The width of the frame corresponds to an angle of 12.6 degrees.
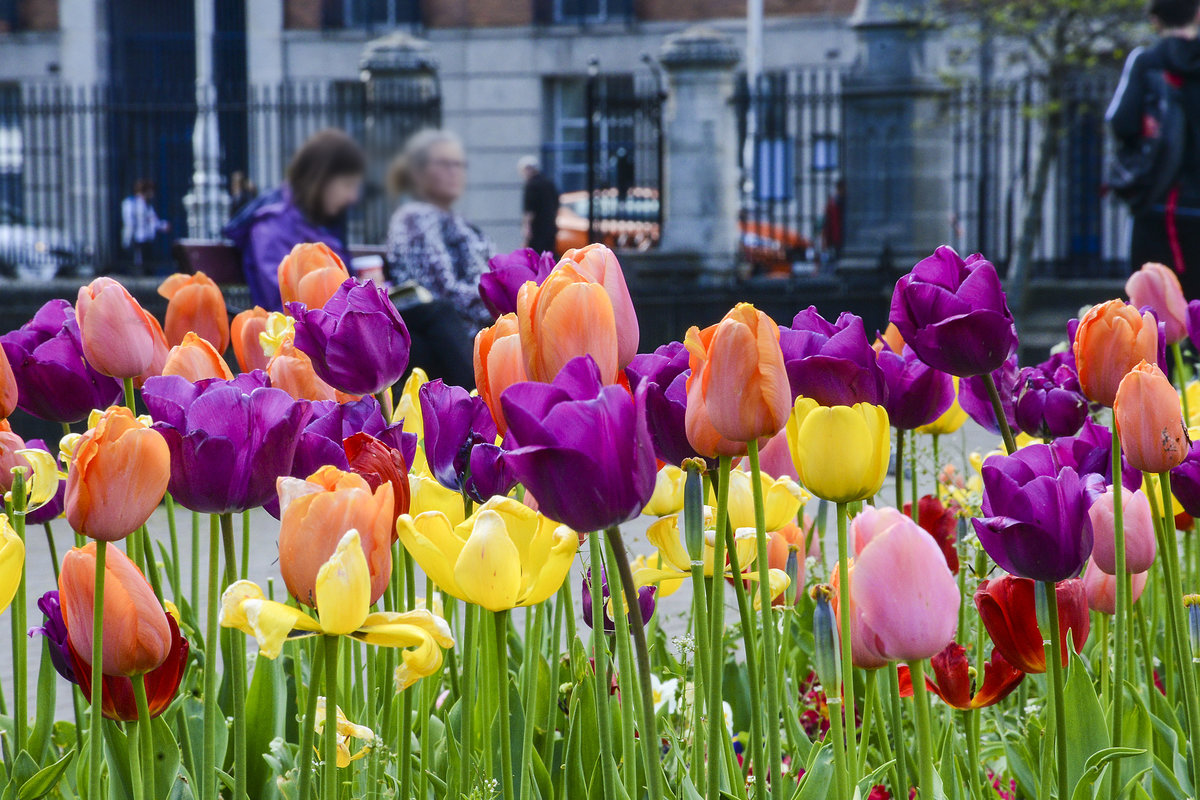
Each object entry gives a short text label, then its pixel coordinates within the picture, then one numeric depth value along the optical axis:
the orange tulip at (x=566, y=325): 2.45
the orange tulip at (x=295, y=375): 2.74
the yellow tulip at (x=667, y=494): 2.69
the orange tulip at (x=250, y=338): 2.95
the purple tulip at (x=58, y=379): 2.76
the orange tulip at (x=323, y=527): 2.39
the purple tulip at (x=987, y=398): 2.90
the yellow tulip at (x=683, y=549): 2.62
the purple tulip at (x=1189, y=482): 2.70
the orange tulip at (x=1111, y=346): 2.69
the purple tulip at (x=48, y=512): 2.83
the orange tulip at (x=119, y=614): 2.47
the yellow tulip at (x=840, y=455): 2.51
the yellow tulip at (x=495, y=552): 2.42
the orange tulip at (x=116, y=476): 2.45
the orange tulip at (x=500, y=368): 2.51
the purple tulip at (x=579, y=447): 2.36
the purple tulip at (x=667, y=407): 2.53
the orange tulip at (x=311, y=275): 2.86
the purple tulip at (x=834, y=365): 2.57
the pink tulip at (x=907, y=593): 2.43
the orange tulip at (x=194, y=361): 2.69
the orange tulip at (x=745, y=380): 2.45
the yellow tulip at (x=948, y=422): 2.99
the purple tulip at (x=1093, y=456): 2.70
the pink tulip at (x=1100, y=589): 2.74
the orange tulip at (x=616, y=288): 2.53
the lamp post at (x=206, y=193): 18.86
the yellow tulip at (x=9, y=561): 2.46
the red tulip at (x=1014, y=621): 2.57
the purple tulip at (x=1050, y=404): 2.86
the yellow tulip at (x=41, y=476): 2.64
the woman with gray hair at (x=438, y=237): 7.67
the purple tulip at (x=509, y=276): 2.78
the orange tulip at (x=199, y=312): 2.98
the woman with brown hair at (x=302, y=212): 7.30
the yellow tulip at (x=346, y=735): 2.52
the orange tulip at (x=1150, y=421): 2.59
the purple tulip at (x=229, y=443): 2.49
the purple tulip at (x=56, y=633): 2.55
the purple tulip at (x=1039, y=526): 2.49
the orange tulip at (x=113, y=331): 2.70
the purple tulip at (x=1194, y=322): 3.23
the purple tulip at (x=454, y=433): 2.57
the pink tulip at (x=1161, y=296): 3.22
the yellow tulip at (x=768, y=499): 2.68
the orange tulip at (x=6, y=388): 2.70
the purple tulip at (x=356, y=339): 2.65
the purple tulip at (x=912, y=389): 2.72
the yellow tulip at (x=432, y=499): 2.58
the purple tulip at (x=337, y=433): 2.54
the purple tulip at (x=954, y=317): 2.63
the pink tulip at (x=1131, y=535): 2.68
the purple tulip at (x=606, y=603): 2.74
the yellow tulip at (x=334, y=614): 2.36
